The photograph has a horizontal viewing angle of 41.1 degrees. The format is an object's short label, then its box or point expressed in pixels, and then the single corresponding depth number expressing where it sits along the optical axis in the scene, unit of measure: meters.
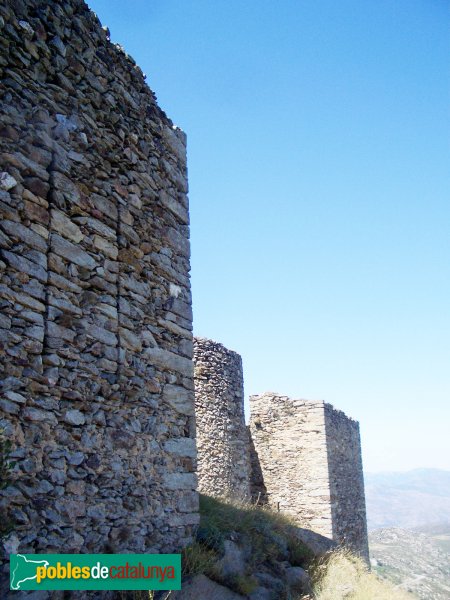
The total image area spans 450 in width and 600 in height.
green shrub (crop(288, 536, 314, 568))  7.23
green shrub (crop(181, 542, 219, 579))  5.43
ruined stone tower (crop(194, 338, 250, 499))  13.18
